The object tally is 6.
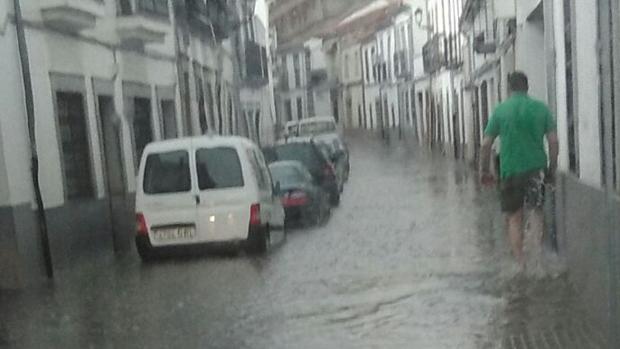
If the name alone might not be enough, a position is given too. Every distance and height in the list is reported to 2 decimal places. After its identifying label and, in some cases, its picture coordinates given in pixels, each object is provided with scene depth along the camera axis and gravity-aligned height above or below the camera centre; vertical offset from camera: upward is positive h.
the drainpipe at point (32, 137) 13.95 -0.35
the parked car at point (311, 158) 22.38 -1.36
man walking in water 10.42 -0.74
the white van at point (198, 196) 14.19 -1.23
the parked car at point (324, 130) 33.19 -1.33
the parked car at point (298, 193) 18.91 -1.74
